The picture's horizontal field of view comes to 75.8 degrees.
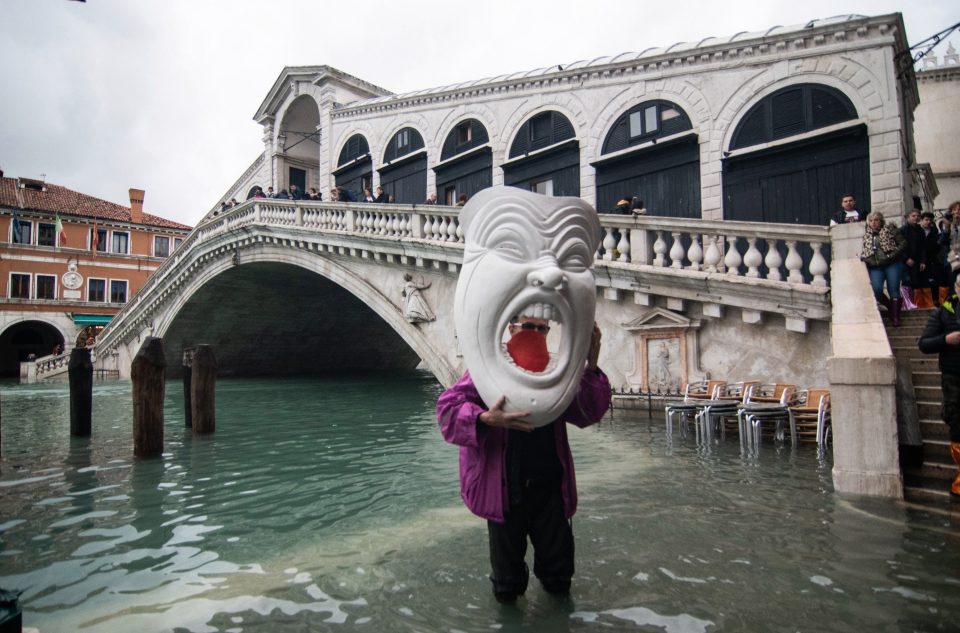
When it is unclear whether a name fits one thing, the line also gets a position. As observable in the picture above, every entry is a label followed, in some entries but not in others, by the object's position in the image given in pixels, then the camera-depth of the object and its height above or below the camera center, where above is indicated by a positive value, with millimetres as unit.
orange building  31203 +4951
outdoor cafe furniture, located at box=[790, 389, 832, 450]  6379 -887
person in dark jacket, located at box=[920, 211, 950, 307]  7352 +829
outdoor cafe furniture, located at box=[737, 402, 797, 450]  6516 -883
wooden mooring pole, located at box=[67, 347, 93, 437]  9578 -680
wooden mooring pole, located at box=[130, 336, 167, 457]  7651 -568
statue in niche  8695 -371
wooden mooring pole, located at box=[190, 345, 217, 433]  9680 -642
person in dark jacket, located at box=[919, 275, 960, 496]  4340 -153
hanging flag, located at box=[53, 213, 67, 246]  31734 +6481
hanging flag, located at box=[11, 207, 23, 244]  31219 +6310
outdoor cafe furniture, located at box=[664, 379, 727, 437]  7348 -785
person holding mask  2633 -148
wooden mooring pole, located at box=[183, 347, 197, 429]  10974 -547
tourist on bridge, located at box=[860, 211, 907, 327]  6797 +841
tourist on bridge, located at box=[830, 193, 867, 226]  7984 +1623
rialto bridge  4809 +802
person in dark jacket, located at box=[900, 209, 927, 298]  7227 +893
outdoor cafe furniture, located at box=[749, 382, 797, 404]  7098 -686
